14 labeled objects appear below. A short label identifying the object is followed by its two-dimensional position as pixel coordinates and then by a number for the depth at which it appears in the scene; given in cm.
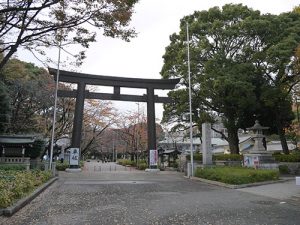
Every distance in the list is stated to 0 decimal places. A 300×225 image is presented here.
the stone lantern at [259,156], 1691
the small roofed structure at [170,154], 2726
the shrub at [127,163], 3333
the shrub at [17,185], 689
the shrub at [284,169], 1775
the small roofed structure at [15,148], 1831
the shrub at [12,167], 1585
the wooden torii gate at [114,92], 2107
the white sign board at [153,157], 2196
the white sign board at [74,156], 2062
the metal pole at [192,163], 1671
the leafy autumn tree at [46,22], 699
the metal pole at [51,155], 1723
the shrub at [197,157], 2219
